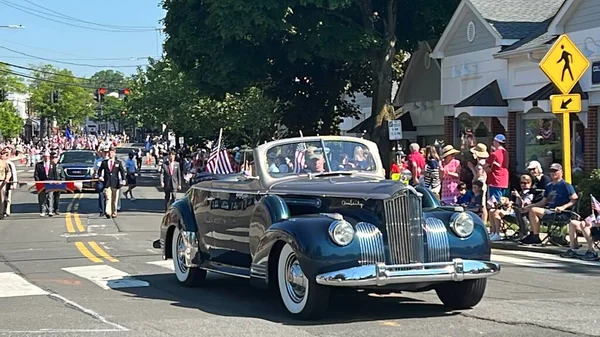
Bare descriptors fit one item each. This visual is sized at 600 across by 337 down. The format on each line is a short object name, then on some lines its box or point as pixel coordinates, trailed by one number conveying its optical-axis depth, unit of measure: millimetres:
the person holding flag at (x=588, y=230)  14758
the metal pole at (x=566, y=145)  16234
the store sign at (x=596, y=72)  22750
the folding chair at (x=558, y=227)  15734
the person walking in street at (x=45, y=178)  25734
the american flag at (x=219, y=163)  19953
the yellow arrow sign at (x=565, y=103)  16062
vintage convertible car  8703
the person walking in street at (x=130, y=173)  32562
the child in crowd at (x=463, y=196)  18375
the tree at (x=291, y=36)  27203
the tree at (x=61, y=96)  115875
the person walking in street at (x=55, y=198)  26219
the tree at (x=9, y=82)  91100
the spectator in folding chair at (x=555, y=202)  15664
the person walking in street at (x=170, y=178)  26789
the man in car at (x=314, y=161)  10492
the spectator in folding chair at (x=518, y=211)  16916
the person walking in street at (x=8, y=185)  25250
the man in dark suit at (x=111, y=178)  24453
